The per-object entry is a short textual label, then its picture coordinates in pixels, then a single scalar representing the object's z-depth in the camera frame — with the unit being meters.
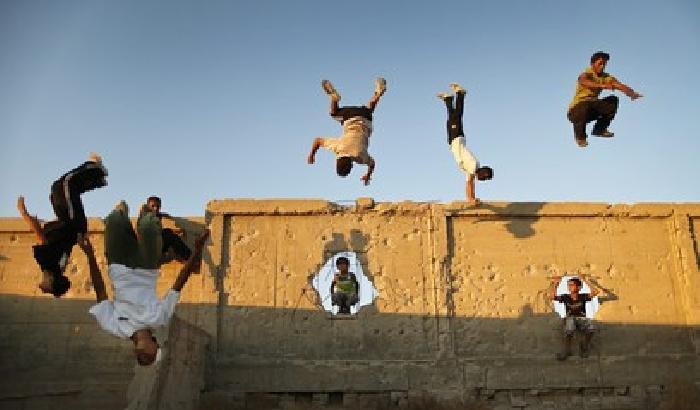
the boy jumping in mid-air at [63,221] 6.40
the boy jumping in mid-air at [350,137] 9.84
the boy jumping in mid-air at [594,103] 8.92
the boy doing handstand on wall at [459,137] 10.30
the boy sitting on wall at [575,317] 10.22
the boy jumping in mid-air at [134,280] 5.30
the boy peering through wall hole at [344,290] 10.48
